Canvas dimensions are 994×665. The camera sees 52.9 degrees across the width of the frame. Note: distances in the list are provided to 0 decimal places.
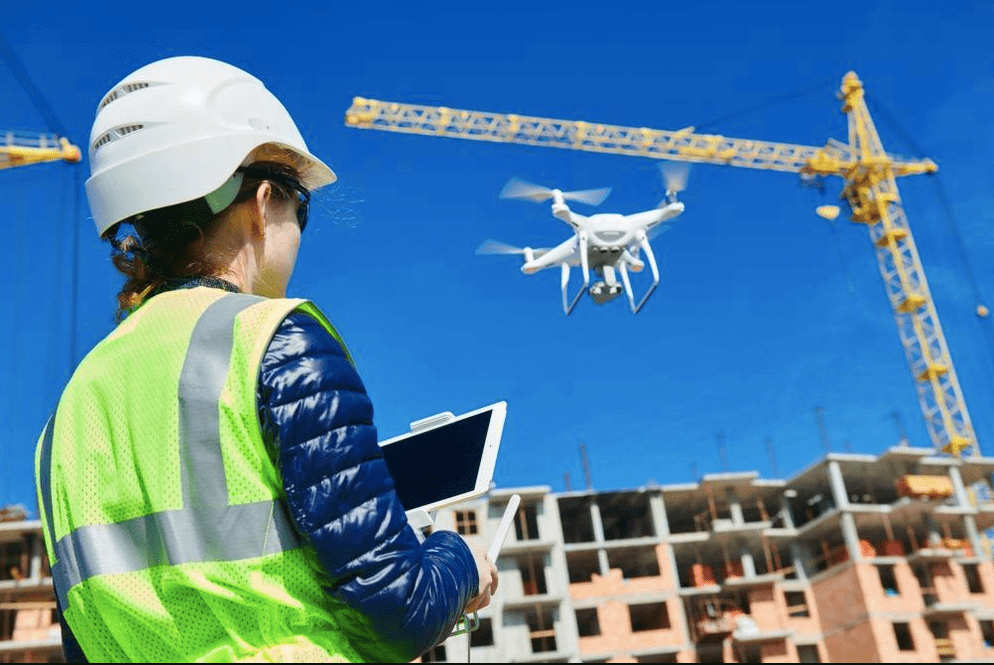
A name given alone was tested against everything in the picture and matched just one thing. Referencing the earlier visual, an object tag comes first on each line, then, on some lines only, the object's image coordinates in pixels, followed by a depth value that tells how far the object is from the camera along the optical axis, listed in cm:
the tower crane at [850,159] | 7556
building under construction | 5447
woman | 167
